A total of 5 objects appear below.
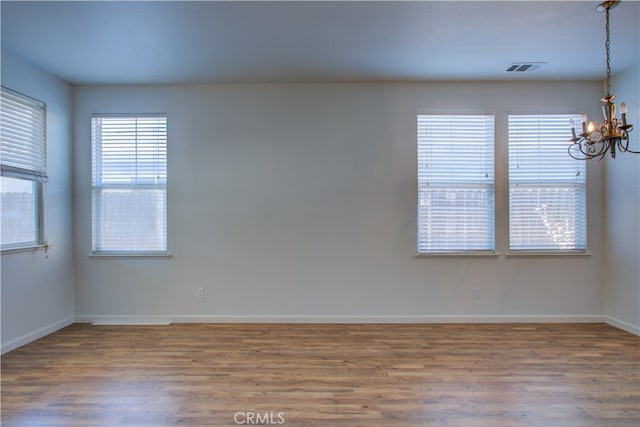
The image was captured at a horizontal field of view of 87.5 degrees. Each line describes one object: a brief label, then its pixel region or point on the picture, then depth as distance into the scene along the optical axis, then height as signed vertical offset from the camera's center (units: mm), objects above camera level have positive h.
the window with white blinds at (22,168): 3133 +480
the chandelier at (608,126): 2352 +632
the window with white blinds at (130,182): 3945 +407
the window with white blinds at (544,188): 3893 +312
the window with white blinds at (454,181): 3918 +399
